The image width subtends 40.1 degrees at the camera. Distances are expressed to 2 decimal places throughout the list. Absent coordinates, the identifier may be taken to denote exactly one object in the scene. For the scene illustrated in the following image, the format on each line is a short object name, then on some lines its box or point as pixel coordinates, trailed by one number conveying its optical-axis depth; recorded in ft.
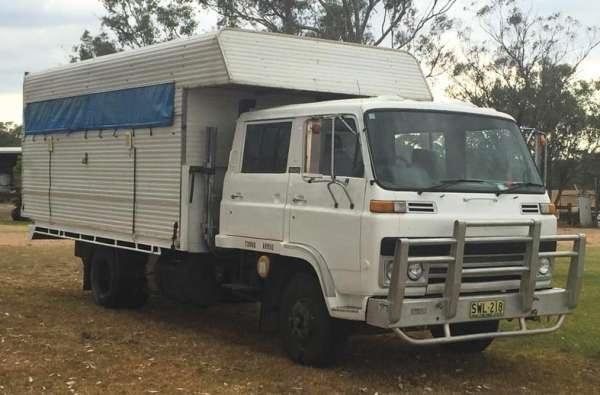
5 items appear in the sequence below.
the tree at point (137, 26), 117.19
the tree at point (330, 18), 110.42
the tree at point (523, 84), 129.80
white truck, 21.21
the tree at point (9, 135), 235.40
